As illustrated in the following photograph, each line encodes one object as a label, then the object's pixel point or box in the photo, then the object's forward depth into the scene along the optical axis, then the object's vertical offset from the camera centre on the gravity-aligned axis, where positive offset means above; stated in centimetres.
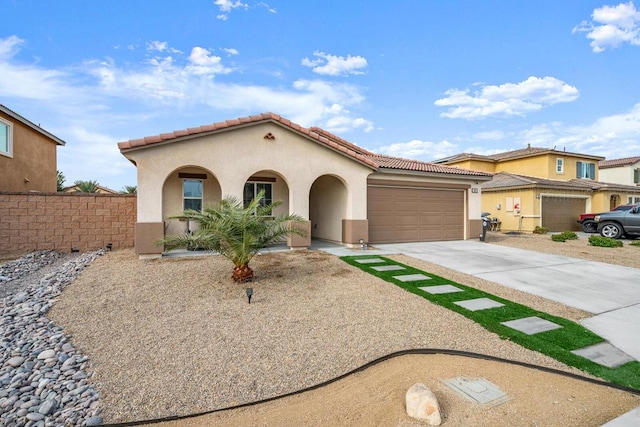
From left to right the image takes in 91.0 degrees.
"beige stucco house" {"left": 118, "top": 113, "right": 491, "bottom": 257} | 1002 +107
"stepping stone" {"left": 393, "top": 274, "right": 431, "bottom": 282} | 785 -175
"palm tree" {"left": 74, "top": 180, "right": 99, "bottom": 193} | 2111 +155
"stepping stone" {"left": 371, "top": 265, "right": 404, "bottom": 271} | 889 -168
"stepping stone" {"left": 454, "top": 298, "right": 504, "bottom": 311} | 609 -189
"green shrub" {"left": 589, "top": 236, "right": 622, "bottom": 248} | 1398 -148
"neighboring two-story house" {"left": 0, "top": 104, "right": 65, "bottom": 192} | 1466 +285
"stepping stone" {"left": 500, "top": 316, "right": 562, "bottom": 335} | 511 -195
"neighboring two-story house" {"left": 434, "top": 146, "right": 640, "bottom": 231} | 2172 +156
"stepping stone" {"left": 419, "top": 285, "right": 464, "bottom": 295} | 697 -182
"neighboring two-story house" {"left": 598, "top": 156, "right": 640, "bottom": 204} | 3169 +402
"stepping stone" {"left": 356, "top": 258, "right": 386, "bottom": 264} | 976 -162
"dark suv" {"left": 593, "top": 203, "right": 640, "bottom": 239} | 1622 -70
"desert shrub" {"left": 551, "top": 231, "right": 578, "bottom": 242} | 1628 -143
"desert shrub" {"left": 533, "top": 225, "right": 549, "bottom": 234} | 2069 -135
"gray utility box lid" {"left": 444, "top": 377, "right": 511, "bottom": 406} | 324 -196
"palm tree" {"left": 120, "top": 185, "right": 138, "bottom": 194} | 2472 +169
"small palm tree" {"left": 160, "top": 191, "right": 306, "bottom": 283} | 713 -58
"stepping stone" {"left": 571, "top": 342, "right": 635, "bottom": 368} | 413 -200
